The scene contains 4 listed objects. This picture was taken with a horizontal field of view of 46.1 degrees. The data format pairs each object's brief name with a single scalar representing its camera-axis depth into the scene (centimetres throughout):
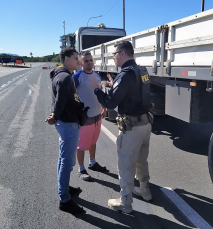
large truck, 312
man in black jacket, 277
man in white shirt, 371
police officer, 269
